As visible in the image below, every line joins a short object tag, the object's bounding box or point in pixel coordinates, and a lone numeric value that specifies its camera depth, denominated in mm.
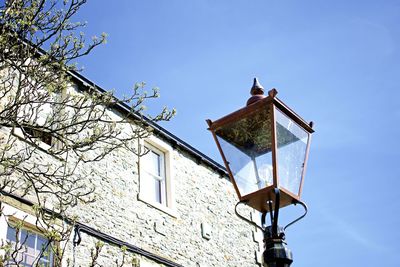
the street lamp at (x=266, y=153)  4239
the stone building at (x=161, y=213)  9914
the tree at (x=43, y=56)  6168
